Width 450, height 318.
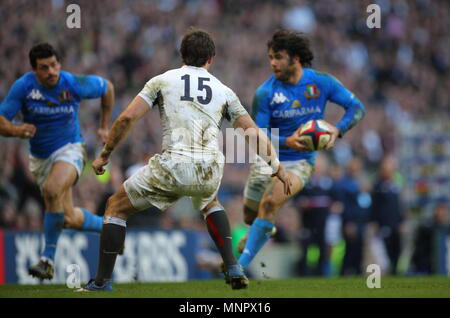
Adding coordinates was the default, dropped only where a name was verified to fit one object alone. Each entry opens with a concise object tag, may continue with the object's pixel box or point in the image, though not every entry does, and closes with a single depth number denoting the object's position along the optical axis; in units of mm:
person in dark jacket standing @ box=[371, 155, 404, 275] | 31922
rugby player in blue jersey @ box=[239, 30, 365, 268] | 18578
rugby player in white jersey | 14547
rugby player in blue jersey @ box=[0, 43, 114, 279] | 18484
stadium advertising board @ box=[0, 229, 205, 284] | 26672
